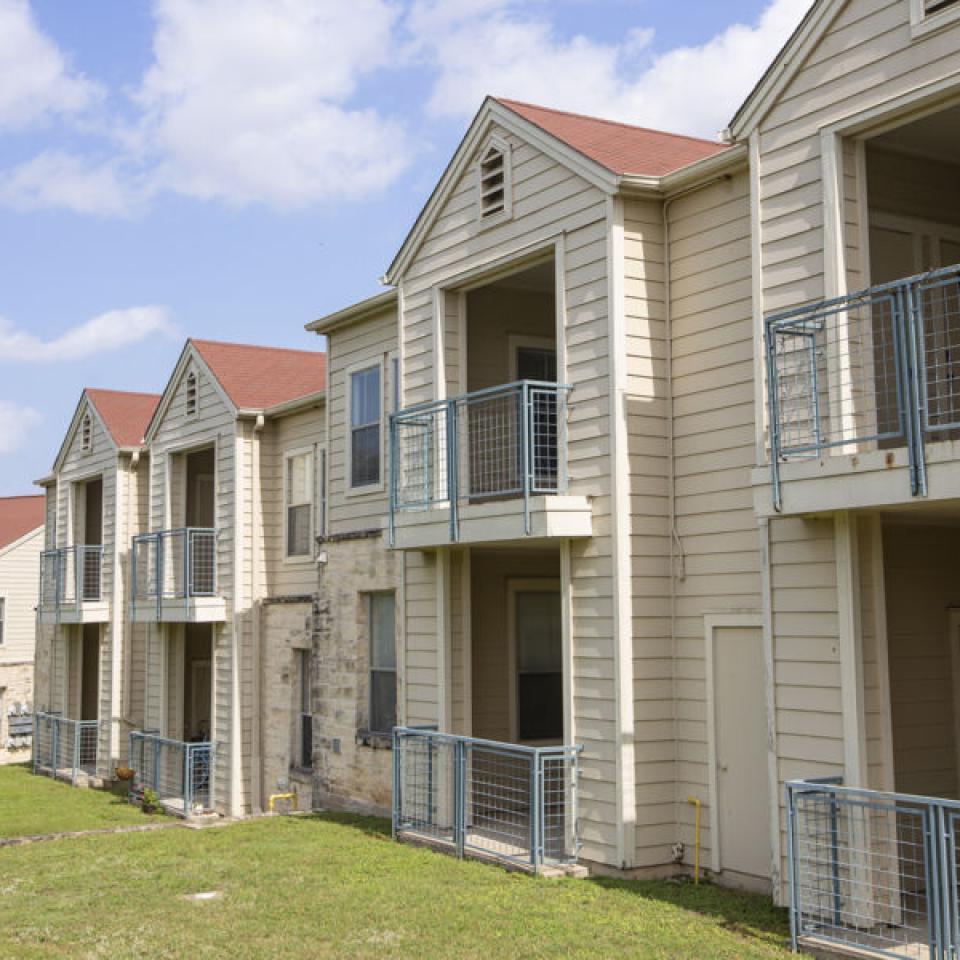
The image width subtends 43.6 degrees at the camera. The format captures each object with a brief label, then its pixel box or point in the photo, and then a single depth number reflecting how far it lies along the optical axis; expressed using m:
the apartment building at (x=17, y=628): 33.47
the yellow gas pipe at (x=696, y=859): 10.30
